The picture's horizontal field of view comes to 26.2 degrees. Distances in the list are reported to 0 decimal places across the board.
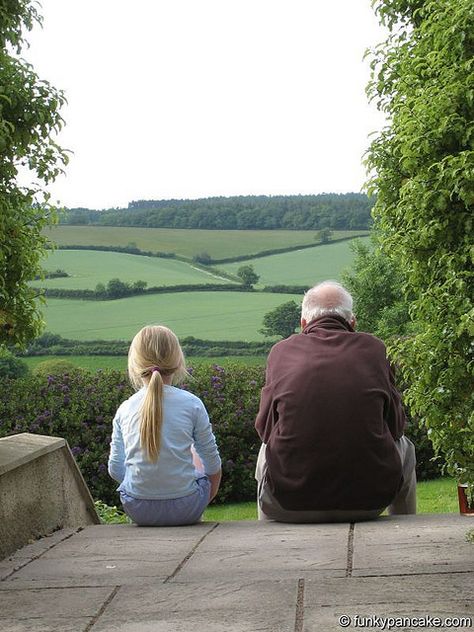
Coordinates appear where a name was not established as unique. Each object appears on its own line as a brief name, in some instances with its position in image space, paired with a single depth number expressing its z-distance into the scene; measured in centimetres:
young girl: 629
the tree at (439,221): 462
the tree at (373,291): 2297
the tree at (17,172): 617
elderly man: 586
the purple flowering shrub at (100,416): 1142
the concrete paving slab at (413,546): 433
